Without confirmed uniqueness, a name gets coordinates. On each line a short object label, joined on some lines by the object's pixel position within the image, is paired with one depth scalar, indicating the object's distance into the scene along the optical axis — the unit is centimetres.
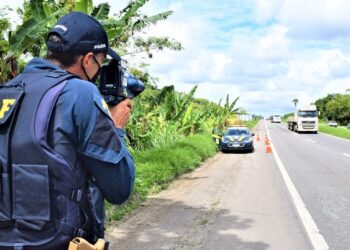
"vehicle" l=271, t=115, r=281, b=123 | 12100
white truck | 5112
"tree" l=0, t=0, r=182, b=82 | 756
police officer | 199
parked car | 2495
